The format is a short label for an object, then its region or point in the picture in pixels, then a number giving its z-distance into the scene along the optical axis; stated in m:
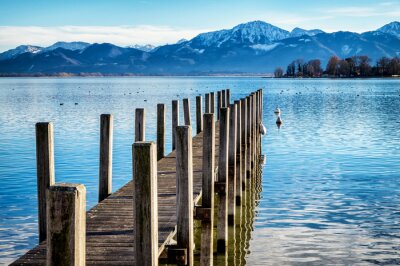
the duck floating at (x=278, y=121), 52.28
